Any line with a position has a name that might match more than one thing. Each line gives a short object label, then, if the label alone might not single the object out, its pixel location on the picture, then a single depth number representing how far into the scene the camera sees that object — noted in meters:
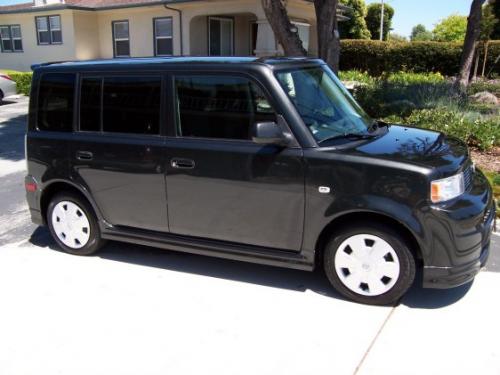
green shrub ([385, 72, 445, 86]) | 18.46
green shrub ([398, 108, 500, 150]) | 8.04
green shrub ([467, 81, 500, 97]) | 15.60
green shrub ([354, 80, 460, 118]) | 10.13
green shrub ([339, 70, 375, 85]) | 20.45
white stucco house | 19.70
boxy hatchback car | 3.58
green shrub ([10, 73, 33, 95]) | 19.83
